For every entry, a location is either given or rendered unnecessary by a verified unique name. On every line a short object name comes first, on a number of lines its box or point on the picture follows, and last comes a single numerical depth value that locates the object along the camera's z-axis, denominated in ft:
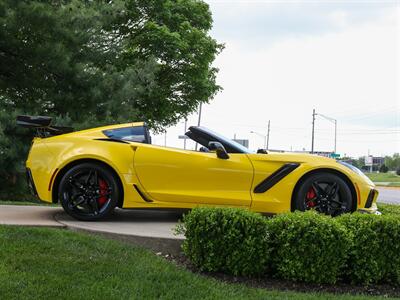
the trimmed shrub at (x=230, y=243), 13.17
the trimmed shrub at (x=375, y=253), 13.32
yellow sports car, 17.63
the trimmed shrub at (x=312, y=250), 12.96
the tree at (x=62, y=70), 35.19
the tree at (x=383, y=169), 296.92
